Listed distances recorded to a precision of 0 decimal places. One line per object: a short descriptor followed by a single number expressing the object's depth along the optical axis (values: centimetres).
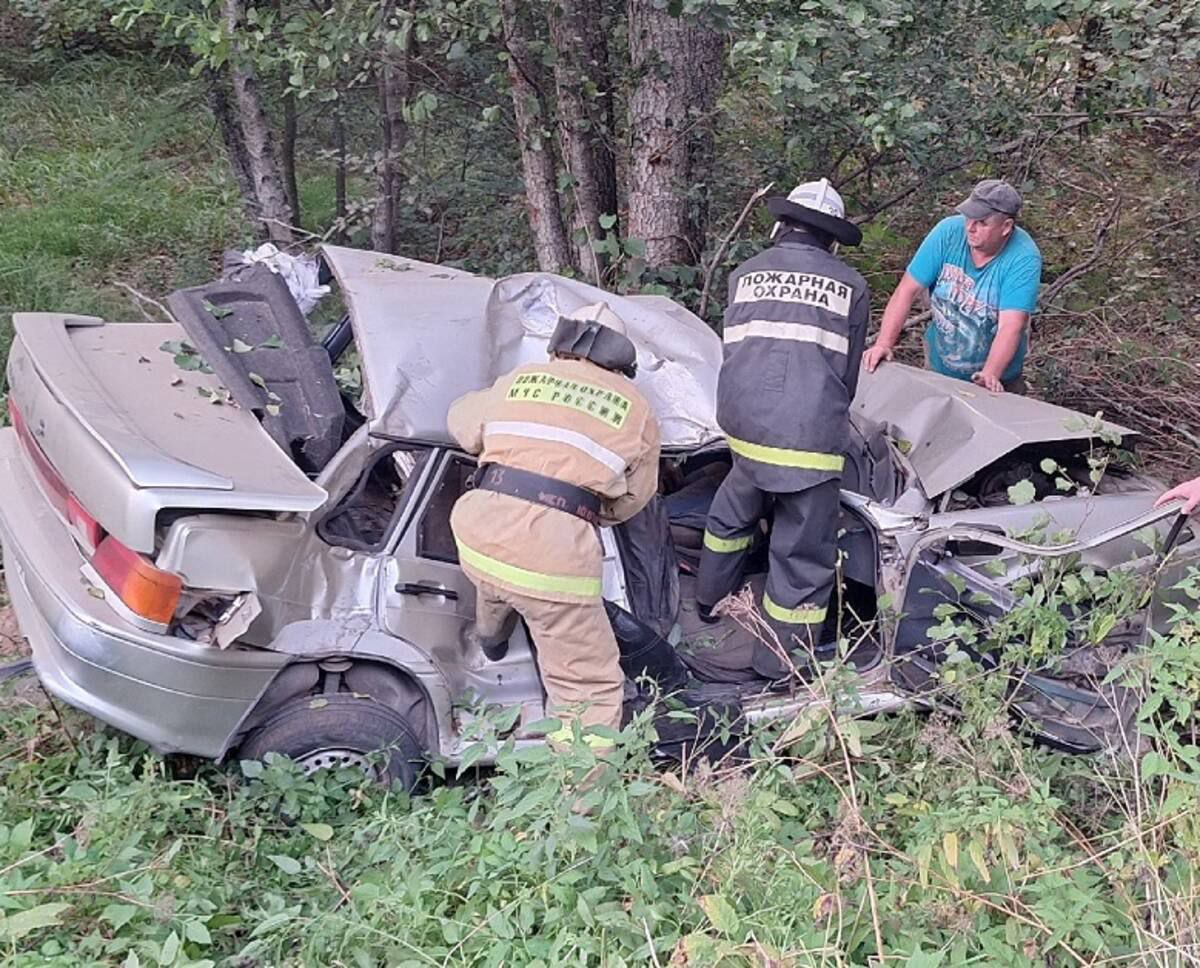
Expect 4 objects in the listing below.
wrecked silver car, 307
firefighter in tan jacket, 343
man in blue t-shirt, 494
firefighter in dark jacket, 396
